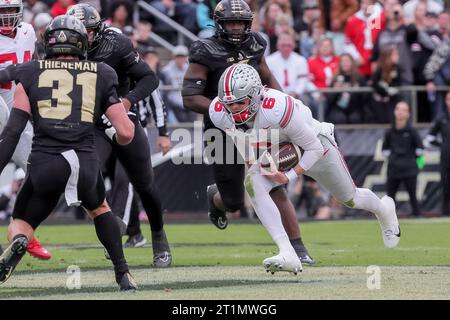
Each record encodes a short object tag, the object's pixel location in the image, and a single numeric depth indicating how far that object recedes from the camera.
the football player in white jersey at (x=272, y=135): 8.25
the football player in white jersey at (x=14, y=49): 10.21
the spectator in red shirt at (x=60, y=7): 16.72
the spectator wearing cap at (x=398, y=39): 16.38
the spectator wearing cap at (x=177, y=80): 16.38
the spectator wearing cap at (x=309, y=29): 17.05
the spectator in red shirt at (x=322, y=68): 16.52
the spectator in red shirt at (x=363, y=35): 16.81
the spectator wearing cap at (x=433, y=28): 16.73
